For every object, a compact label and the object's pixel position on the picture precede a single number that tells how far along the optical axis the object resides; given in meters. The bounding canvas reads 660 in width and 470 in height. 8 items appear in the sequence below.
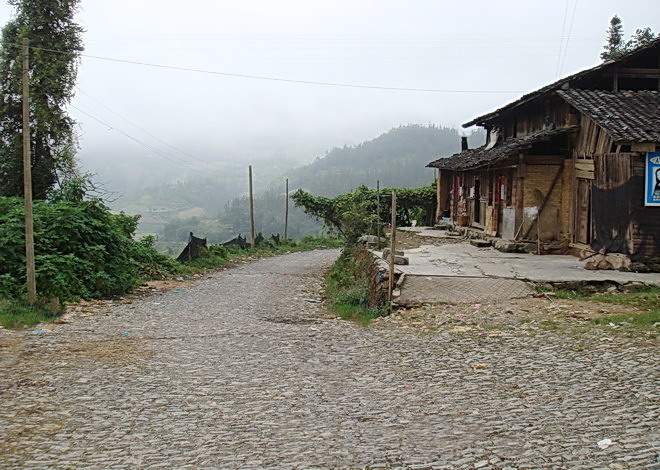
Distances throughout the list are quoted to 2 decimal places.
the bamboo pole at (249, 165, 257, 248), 32.36
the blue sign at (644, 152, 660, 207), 13.70
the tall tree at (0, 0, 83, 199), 22.31
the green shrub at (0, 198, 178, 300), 13.73
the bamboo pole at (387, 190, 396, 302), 11.58
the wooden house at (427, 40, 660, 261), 13.84
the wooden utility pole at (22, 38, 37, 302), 12.67
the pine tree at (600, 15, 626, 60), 36.00
